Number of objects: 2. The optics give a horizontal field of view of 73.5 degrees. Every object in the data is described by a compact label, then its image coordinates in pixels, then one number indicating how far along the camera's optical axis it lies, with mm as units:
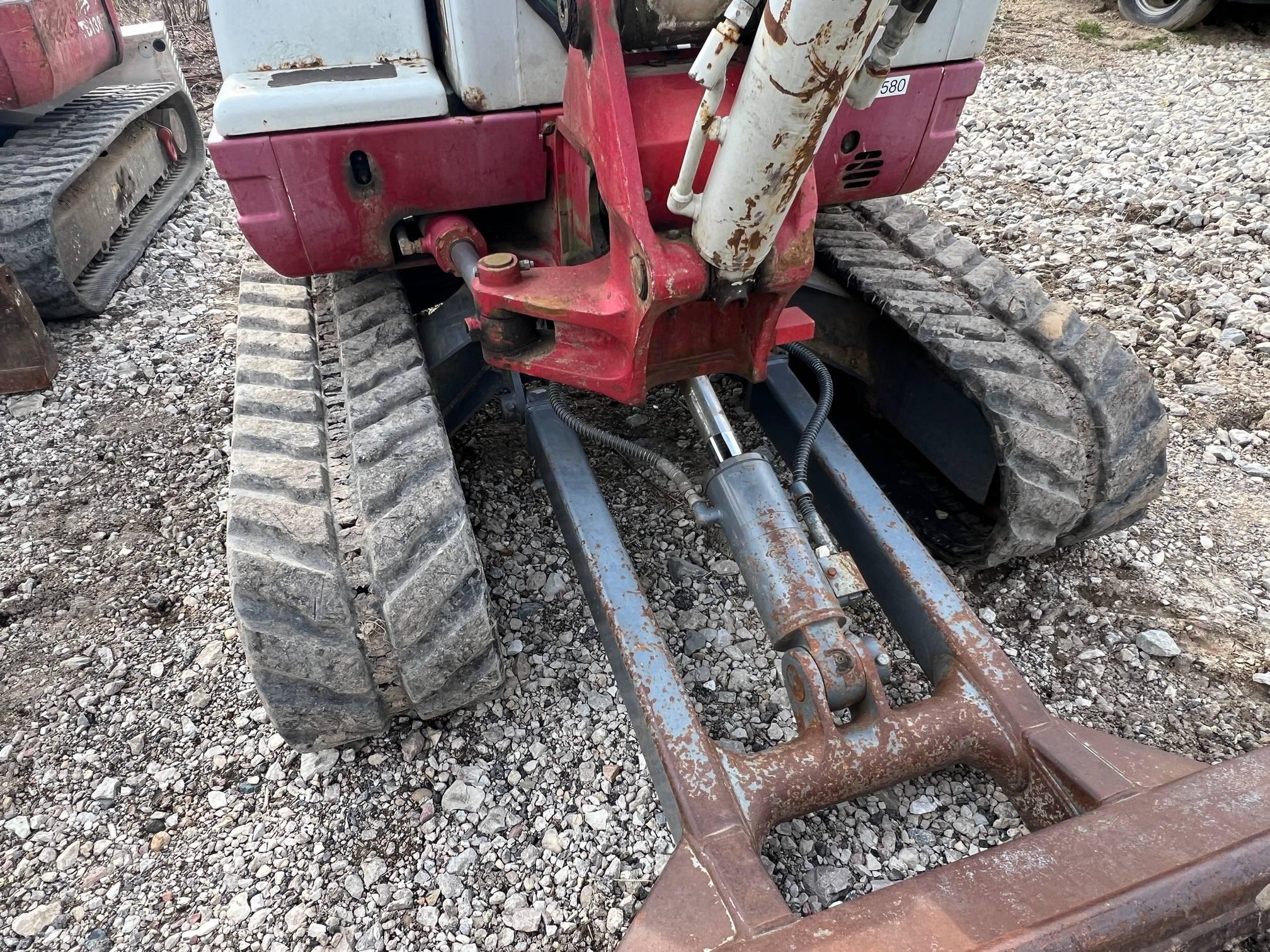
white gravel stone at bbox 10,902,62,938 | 1950
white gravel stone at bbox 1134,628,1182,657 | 2498
